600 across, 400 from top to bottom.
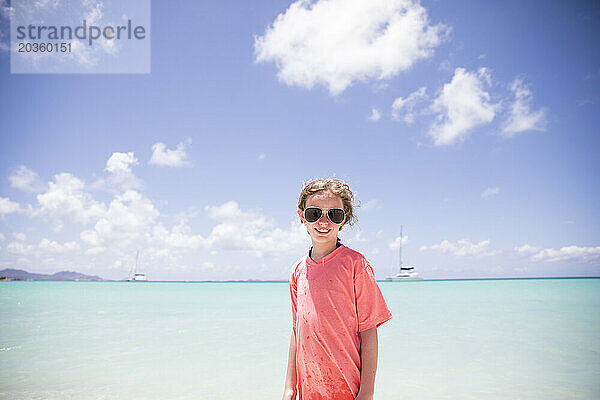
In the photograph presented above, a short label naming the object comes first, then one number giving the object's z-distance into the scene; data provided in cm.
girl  172
